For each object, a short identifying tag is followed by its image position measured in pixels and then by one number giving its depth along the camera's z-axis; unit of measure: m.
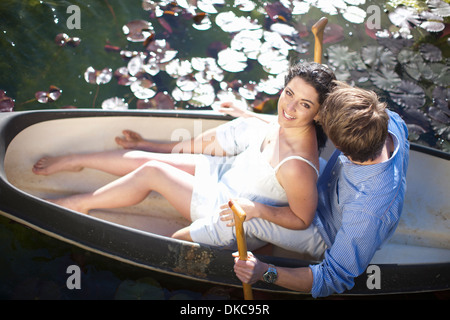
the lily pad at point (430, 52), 3.19
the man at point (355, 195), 1.40
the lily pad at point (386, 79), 3.01
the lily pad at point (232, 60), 3.14
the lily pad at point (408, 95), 2.92
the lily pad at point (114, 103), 2.80
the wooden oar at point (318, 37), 2.18
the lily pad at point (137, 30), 3.28
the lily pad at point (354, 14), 3.57
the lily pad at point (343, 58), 3.17
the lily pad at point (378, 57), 3.18
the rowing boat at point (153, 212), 1.64
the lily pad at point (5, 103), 2.67
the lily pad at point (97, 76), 3.01
